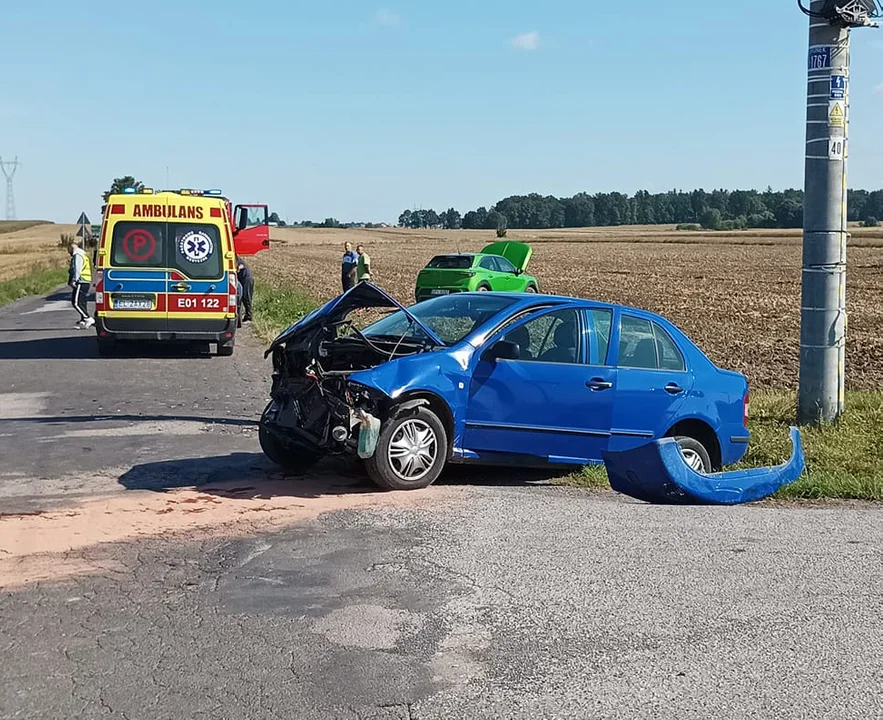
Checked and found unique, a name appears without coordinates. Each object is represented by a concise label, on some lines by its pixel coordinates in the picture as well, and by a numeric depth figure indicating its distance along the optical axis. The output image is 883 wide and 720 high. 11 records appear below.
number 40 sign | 11.62
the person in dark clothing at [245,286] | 23.24
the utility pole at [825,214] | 11.62
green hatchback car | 29.61
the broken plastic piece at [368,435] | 7.98
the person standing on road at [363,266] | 29.05
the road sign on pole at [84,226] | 36.37
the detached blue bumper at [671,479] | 8.23
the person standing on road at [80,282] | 24.09
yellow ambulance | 17.97
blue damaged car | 8.23
